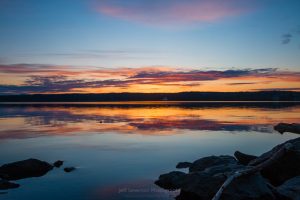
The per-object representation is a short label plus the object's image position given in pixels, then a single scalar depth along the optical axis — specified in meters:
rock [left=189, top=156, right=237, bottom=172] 9.31
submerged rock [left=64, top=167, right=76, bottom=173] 10.65
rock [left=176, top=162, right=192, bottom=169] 11.12
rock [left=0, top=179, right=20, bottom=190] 8.40
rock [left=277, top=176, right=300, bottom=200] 5.79
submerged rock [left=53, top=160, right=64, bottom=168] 11.45
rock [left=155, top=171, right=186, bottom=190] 8.43
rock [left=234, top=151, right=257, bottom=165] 10.20
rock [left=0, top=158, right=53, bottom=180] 9.74
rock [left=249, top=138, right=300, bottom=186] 7.53
